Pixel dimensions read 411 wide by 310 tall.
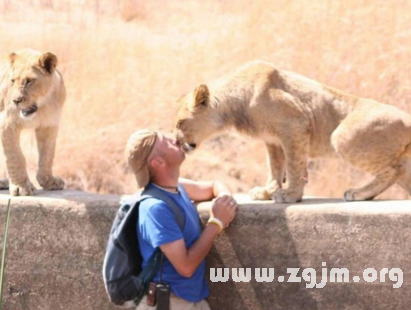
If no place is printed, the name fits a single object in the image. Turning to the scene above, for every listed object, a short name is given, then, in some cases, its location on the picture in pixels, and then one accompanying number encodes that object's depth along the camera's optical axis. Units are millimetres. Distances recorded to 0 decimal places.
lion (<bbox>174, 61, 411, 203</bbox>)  12398
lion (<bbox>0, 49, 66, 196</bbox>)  13422
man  9883
